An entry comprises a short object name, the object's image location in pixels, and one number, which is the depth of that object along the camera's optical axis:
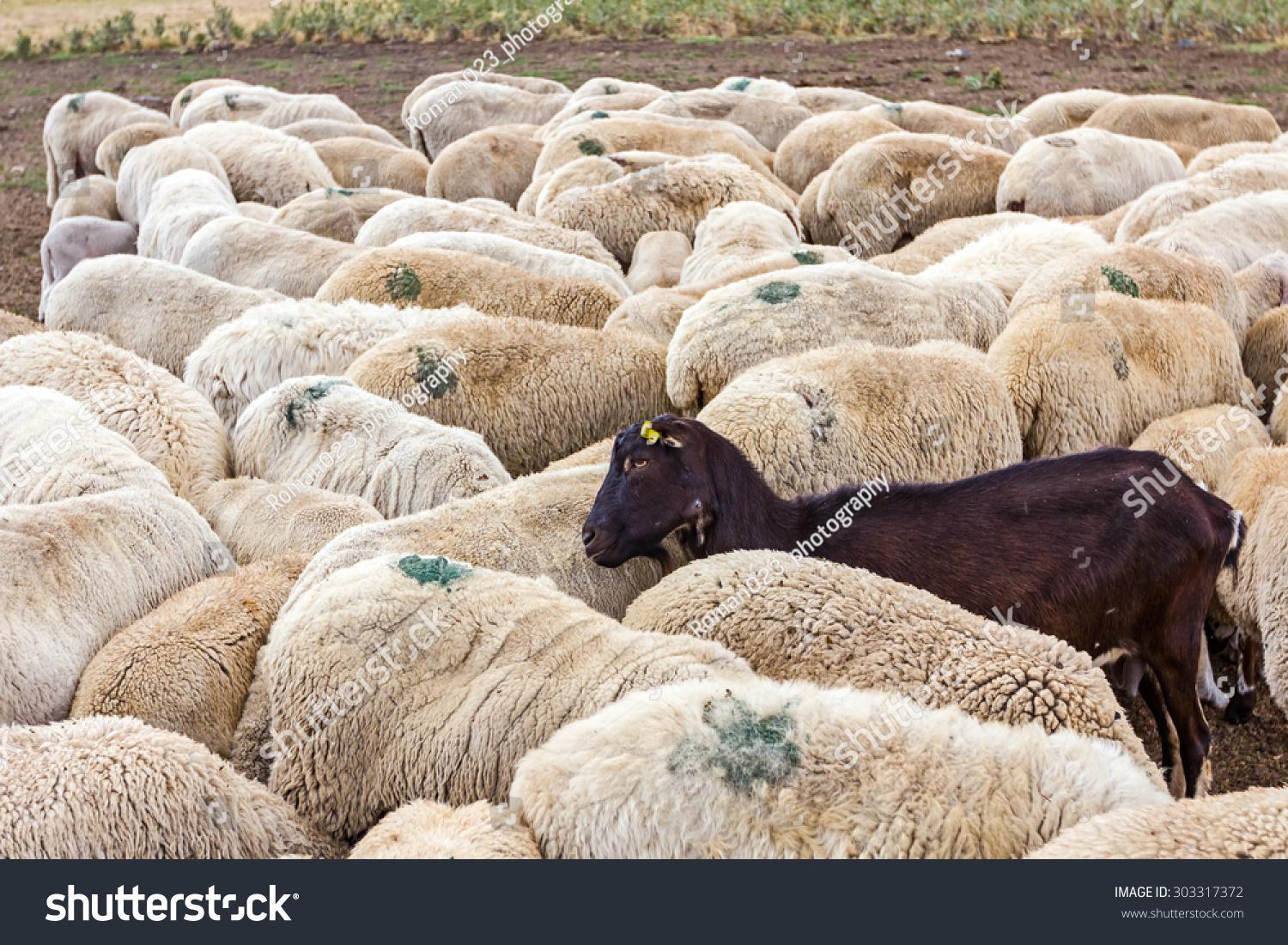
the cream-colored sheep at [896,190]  18.27
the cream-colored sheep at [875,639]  6.51
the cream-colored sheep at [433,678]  6.67
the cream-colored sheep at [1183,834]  5.02
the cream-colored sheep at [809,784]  5.32
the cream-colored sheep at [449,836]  5.45
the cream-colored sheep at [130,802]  6.07
